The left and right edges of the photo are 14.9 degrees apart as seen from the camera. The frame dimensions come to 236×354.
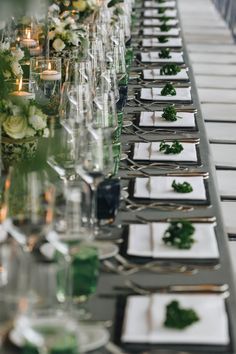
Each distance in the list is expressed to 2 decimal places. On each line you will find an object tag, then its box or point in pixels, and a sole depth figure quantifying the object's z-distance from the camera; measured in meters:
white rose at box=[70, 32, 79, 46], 4.98
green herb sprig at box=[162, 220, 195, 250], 2.49
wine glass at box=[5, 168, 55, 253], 2.09
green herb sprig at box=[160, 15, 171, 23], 7.36
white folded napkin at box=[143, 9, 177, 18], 8.15
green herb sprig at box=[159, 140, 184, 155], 3.51
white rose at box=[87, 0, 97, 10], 5.57
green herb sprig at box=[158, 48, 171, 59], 5.79
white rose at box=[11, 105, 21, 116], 3.02
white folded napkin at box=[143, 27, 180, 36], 6.95
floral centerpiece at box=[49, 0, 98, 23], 5.57
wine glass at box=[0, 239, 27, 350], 1.79
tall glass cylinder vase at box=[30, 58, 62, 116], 4.23
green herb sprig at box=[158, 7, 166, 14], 8.16
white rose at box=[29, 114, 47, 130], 3.02
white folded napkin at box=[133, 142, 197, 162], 3.47
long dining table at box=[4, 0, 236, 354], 2.00
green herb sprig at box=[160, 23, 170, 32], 7.09
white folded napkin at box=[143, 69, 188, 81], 5.17
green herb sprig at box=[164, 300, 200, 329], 2.00
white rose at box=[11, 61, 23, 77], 3.98
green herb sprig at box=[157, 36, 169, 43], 6.38
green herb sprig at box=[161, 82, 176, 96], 4.64
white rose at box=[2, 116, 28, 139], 3.03
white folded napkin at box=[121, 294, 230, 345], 1.96
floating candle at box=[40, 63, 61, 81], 4.32
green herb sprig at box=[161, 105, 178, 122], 4.08
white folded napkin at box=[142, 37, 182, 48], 6.34
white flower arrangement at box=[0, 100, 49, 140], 3.02
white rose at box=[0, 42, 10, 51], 4.49
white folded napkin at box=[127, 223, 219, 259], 2.45
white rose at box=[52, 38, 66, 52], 5.04
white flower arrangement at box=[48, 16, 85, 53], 5.01
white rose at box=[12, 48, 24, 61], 4.44
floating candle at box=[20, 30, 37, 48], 5.53
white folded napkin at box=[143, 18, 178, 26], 7.55
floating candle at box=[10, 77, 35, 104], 3.43
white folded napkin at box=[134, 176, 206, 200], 2.99
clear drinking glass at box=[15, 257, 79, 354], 1.77
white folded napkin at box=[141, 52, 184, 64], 5.71
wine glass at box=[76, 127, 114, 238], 2.62
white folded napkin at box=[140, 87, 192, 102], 4.60
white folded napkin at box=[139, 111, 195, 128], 4.04
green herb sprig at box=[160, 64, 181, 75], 5.23
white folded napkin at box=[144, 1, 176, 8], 8.97
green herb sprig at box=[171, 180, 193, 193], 3.00
